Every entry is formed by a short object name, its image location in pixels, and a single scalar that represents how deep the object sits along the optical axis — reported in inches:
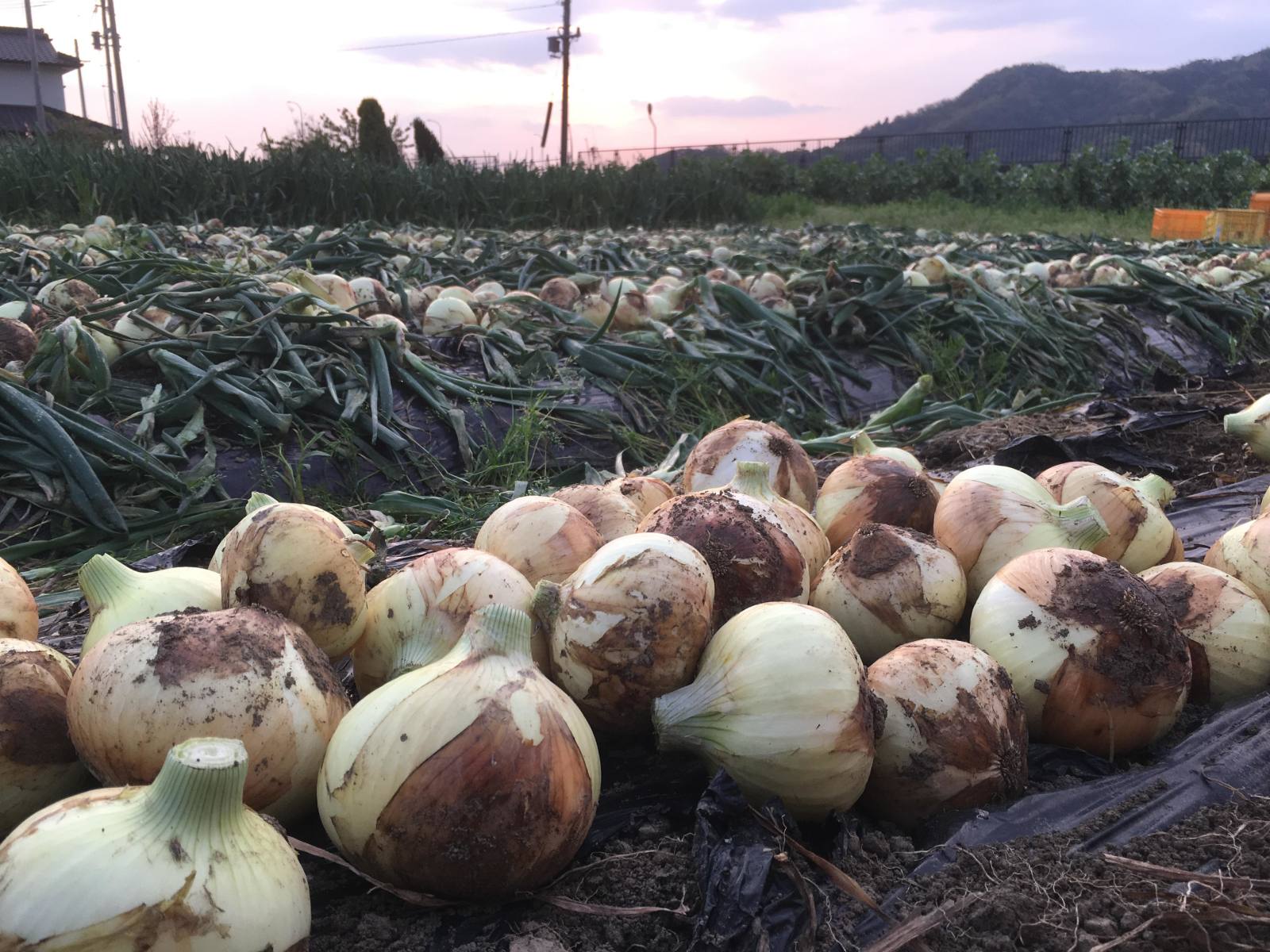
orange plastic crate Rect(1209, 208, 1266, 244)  383.9
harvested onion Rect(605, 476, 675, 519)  25.6
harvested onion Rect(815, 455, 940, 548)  24.6
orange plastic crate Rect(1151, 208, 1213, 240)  409.1
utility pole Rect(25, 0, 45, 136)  740.7
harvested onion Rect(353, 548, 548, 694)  17.8
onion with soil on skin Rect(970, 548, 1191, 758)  18.8
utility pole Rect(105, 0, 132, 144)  995.3
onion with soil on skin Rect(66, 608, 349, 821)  14.6
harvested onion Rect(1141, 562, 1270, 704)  21.4
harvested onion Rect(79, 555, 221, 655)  17.4
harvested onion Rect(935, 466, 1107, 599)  22.3
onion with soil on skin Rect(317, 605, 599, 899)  14.1
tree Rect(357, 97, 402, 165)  607.5
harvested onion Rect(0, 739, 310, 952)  11.8
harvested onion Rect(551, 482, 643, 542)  23.2
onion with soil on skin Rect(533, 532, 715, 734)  16.9
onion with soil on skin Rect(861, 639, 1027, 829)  17.4
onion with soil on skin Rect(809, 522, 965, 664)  20.6
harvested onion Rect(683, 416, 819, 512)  26.7
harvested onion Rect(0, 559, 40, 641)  17.7
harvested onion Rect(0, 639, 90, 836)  15.2
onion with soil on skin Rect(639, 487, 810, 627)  19.2
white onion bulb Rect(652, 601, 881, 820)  16.1
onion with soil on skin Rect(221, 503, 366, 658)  17.3
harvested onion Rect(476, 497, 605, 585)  20.4
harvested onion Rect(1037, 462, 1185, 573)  24.6
